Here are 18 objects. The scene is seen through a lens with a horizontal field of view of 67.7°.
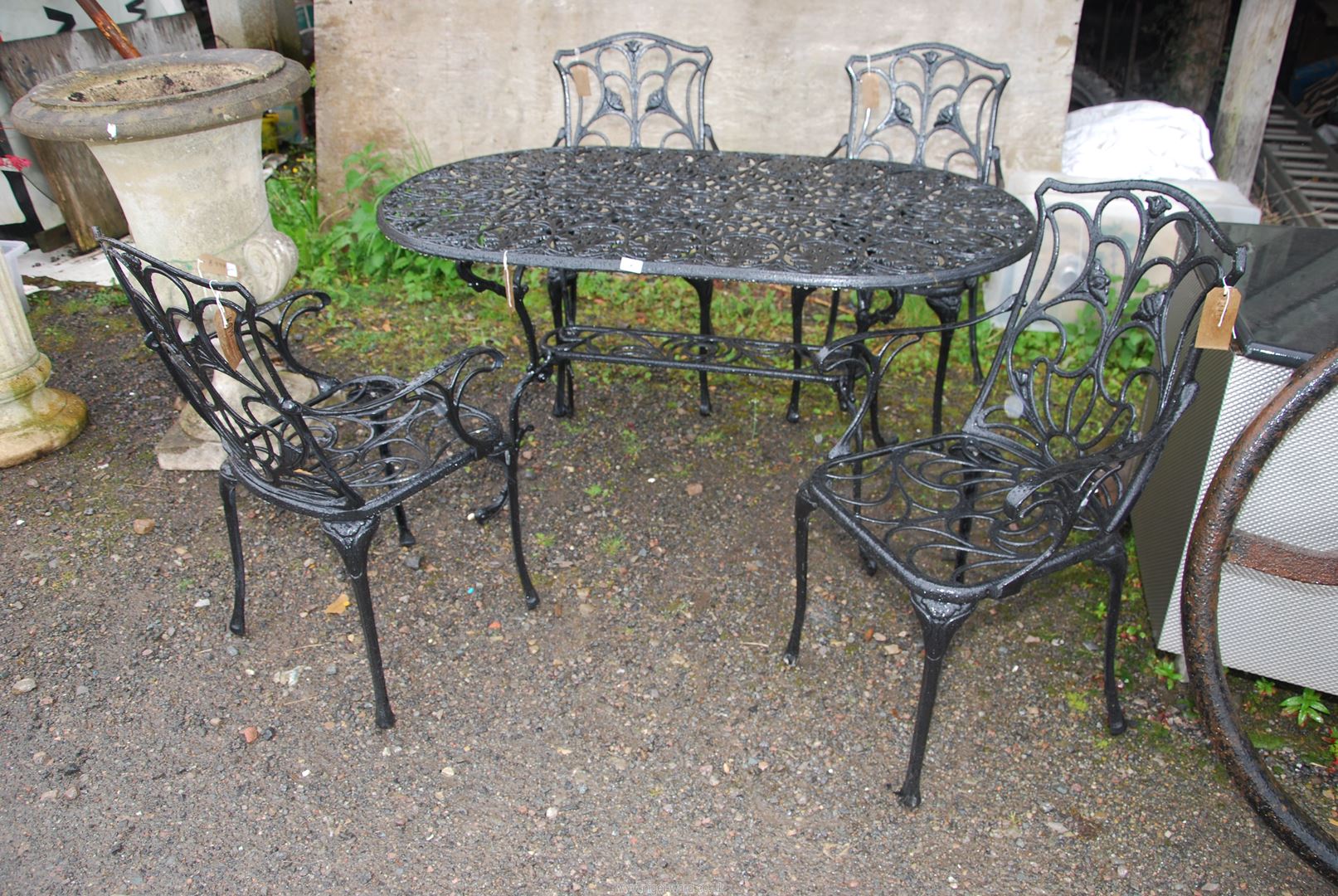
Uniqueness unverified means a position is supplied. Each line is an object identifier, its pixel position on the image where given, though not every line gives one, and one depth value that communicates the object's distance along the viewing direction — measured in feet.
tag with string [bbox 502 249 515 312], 8.32
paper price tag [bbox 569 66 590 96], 10.94
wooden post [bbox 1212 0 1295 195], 13.62
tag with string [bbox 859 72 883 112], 10.48
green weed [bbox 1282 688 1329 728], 7.93
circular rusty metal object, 5.40
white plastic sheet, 12.94
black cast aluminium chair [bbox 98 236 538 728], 6.62
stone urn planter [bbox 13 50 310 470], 9.14
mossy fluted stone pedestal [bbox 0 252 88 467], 10.88
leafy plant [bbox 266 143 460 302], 14.55
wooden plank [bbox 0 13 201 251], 14.60
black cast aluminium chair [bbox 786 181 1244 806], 6.49
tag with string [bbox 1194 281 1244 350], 6.07
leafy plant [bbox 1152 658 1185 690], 8.26
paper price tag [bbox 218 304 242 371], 6.66
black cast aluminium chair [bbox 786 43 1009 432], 9.83
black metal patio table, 7.83
